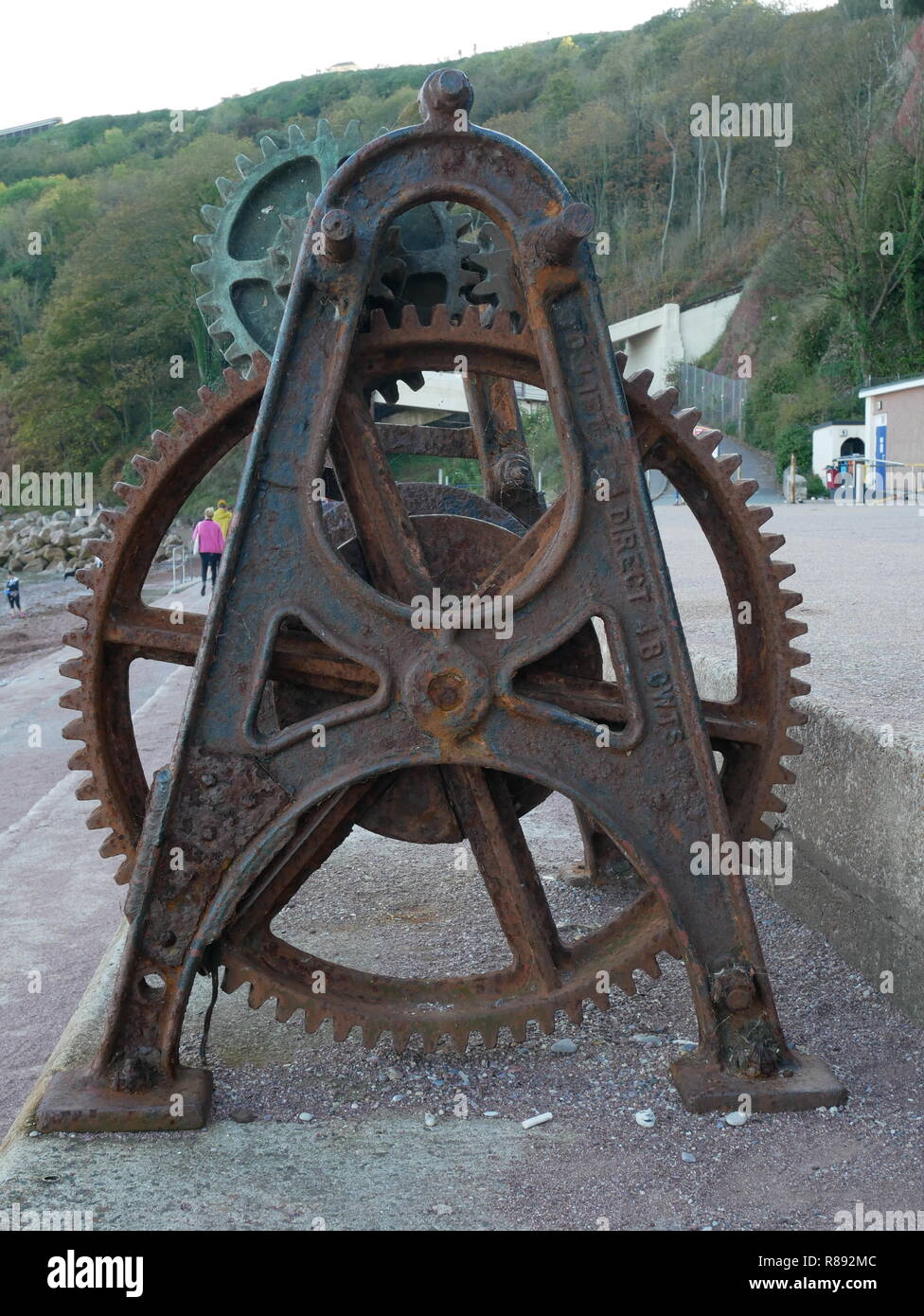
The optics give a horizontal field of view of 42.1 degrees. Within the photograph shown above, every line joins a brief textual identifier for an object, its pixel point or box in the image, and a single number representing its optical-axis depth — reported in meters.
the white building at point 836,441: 41.00
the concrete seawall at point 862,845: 3.04
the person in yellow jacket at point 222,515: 18.50
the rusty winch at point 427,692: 2.71
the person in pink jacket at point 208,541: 18.00
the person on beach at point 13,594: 27.50
